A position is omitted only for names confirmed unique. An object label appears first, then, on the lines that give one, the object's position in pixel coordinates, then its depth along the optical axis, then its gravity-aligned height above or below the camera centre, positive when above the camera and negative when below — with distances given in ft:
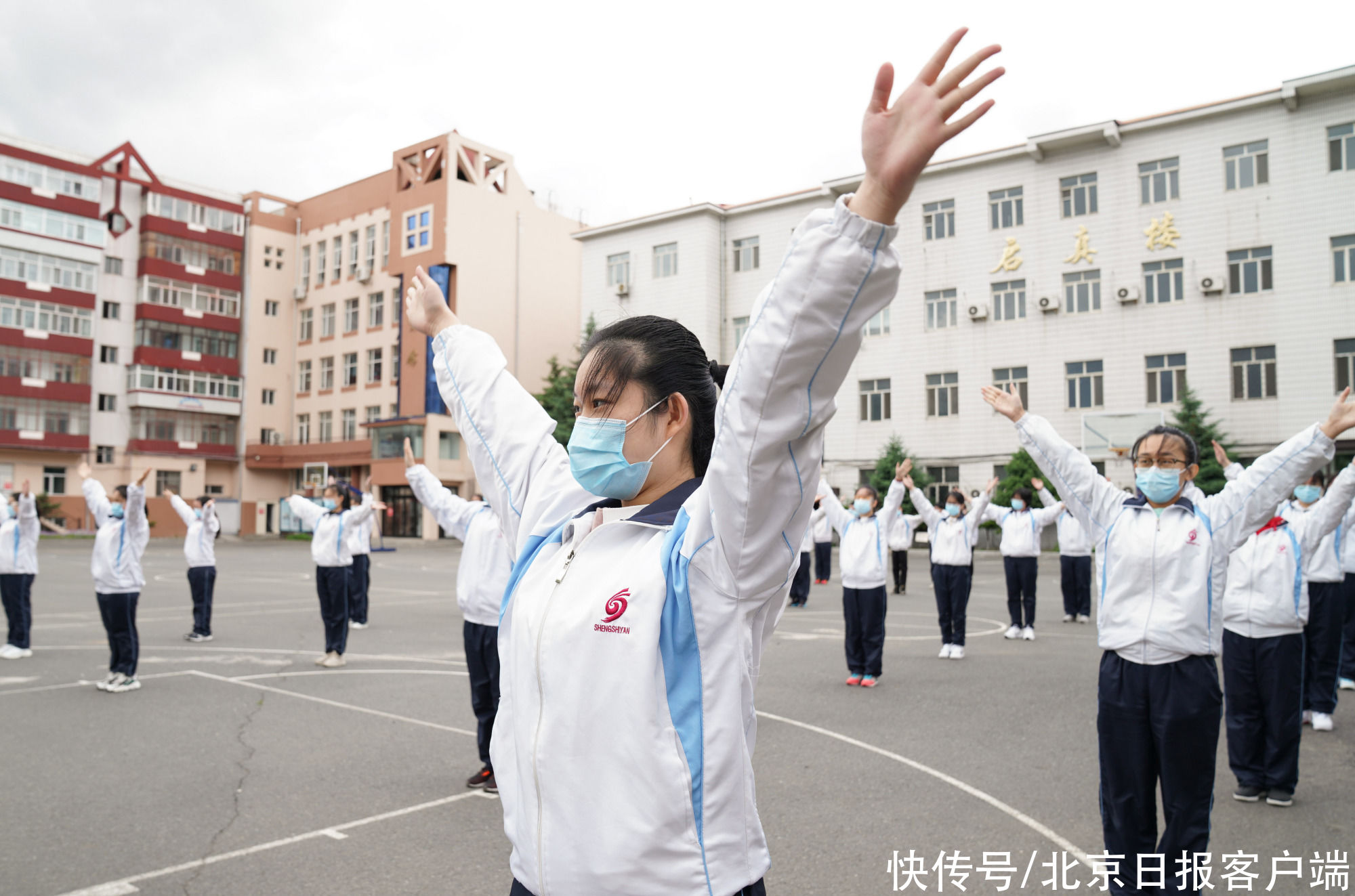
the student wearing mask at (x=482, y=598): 21.58 -2.28
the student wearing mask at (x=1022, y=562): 45.06 -3.08
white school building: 92.32 +23.43
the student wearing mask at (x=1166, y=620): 13.57 -1.86
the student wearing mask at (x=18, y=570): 37.91 -2.58
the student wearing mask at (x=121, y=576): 30.71 -2.35
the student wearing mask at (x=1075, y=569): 51.24 -3.86
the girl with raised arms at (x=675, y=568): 4.97 -0.43
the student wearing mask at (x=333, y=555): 36.55 -2.06
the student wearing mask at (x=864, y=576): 32.50 -2.74
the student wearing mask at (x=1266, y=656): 19.49 -3.47
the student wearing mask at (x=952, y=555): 38.96 -2.47
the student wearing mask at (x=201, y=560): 43.09 -2.58
